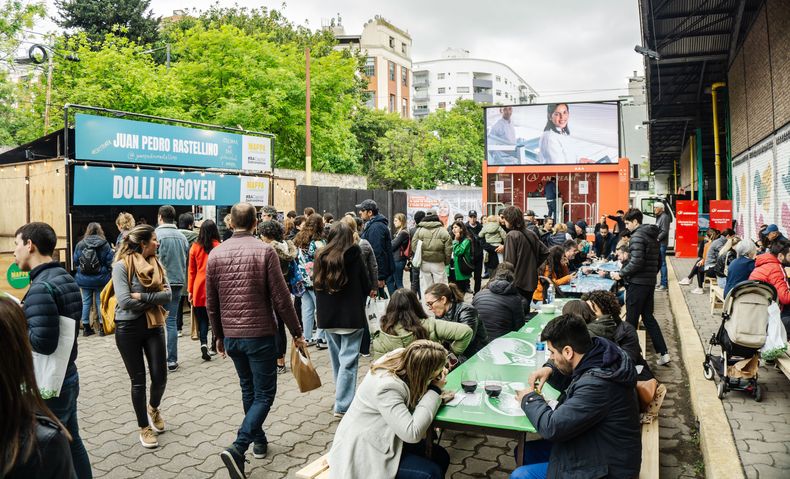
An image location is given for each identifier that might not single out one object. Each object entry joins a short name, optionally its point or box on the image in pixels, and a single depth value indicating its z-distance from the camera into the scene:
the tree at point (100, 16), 29.06
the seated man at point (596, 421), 2.90
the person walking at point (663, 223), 12.66
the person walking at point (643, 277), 7.10
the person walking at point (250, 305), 4.34
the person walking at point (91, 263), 8.70
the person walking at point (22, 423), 1.58
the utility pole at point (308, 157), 20.66
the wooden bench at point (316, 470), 3.46
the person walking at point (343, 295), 5.27
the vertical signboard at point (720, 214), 16.14
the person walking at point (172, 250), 7.54
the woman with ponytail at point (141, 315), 4.73
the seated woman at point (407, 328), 4.48
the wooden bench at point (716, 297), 9.97
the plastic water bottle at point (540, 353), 4.66
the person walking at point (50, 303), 3.27
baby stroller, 5.68
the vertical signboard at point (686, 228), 18.36
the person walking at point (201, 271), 7.60
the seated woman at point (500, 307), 5.80
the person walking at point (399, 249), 10.61
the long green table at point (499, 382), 3.38
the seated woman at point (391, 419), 3.20
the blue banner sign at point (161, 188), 10.15
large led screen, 24.61
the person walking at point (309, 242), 7.79
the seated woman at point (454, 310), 5.16
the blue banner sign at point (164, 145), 10.12
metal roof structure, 12.98
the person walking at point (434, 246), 9.54
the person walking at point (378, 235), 8.65
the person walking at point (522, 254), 7.55
